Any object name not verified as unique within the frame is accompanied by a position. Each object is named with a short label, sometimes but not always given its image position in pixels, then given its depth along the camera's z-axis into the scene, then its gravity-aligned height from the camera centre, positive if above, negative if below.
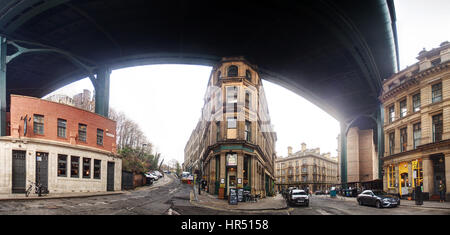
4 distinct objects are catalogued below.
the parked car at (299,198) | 24.08 -5.65
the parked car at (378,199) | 20.61 -5.08
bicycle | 23.07 -4.82
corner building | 30.62 +1.22
